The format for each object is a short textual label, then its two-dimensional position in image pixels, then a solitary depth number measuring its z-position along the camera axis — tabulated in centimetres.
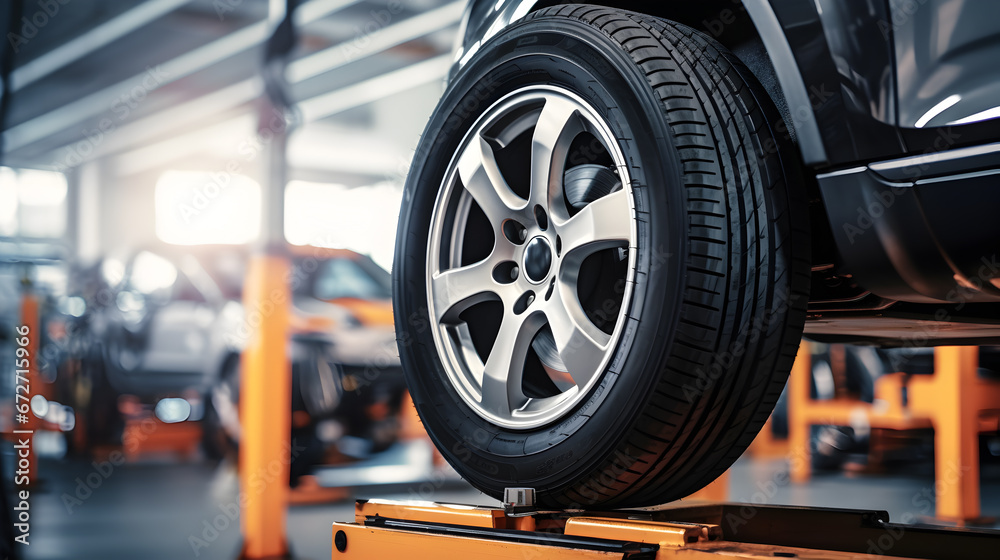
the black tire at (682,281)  133
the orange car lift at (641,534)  123
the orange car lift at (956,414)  460
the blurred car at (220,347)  540
